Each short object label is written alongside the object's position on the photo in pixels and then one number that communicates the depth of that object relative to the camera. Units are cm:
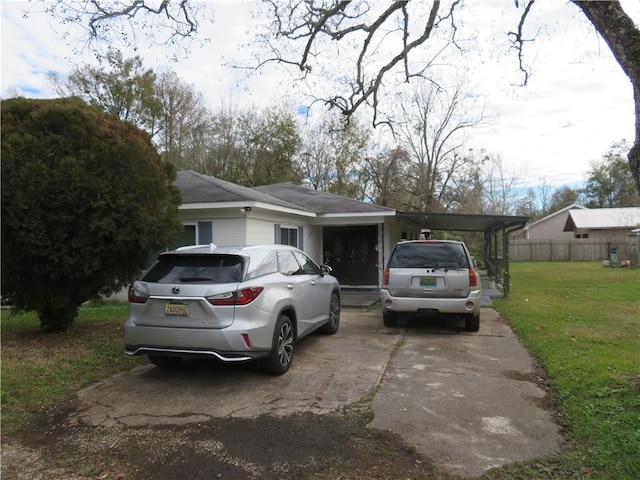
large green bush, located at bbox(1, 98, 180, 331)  582
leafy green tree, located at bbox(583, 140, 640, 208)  5112
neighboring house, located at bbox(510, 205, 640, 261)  3400
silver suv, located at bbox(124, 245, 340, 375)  466
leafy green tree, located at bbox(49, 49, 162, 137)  2572
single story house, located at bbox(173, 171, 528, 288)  1069
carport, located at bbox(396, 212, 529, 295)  1191
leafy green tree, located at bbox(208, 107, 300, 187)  2950
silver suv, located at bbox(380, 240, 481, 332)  754
